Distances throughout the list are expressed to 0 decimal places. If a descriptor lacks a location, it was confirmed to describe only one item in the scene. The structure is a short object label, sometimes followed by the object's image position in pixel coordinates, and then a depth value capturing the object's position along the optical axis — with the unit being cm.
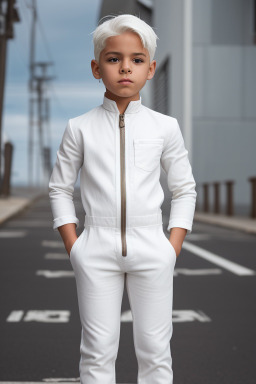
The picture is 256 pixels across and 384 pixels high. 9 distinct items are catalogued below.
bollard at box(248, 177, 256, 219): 1833
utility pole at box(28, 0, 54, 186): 5719
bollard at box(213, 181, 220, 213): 2330
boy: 277
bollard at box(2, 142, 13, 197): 2938
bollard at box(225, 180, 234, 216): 2130
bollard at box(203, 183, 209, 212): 2503
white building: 2911
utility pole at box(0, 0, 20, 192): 2946
